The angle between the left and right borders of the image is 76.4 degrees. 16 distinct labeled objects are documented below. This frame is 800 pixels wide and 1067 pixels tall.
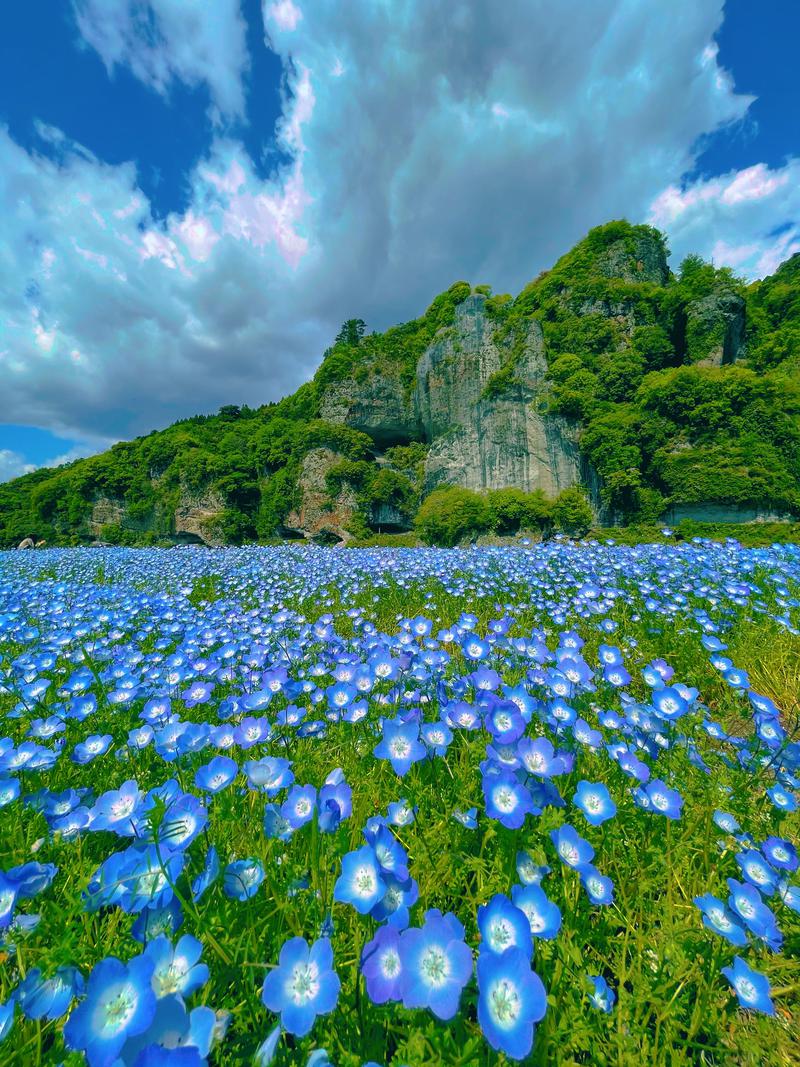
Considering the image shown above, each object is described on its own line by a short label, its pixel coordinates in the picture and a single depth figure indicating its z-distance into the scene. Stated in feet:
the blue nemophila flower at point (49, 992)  0.68
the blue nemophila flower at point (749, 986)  0.87
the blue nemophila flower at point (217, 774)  1.11
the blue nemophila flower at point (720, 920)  0.94
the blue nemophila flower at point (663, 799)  1.14
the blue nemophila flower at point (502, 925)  0.73
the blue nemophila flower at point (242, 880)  0.86
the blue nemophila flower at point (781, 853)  1.10
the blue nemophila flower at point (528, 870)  0.97
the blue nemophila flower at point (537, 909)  0.80
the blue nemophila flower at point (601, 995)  0.85
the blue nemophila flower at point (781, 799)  1.31
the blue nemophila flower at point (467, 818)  1.04
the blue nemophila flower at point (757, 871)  1.05
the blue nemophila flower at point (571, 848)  0.97
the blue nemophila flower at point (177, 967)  0.69
